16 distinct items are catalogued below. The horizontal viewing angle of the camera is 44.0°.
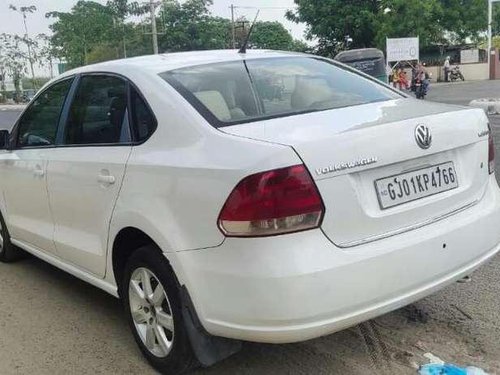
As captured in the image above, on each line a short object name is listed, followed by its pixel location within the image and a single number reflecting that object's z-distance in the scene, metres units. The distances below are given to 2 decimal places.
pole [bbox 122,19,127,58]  61.76
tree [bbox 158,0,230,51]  65.44
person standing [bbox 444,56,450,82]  42.00
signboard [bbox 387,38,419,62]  32.41
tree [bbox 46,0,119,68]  60.09
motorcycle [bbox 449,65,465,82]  42.97
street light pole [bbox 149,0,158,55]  48.19
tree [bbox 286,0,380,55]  43.12
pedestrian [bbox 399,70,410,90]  29.23
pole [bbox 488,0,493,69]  39.26
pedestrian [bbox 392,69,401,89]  29.33
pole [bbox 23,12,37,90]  59.28
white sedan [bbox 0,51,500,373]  2.52
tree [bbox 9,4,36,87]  59.24
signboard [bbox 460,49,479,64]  45.34
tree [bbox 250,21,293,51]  83.62
